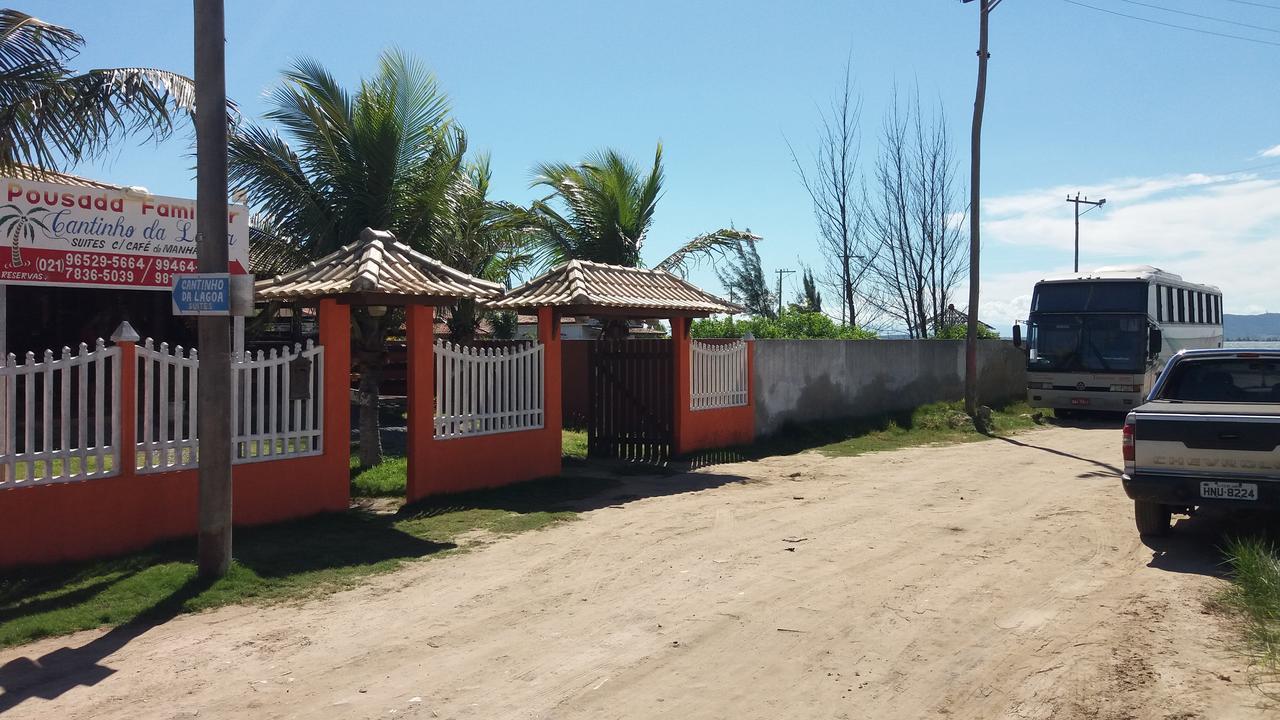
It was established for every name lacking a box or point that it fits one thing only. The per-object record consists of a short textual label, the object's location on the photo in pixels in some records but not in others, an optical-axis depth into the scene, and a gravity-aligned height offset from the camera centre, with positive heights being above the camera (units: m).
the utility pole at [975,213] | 20.67 +3.23
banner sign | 14.16 +2.00
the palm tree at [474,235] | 14.48 +2.14
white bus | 20.67 +0.49
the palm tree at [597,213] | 18.83 +2.97
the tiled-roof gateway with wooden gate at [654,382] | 14.40 -0.30
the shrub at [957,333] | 27.16 +0.81
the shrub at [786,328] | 22.66 +0.81
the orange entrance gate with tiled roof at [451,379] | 9.91 -0.18
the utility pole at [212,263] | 7.11 +0.76
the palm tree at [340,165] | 13.28 +2.79
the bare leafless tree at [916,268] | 29.27 +2.90
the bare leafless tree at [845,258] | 29.05 +3.21
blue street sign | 6.97 +0.52
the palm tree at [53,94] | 8.31 +2.42
